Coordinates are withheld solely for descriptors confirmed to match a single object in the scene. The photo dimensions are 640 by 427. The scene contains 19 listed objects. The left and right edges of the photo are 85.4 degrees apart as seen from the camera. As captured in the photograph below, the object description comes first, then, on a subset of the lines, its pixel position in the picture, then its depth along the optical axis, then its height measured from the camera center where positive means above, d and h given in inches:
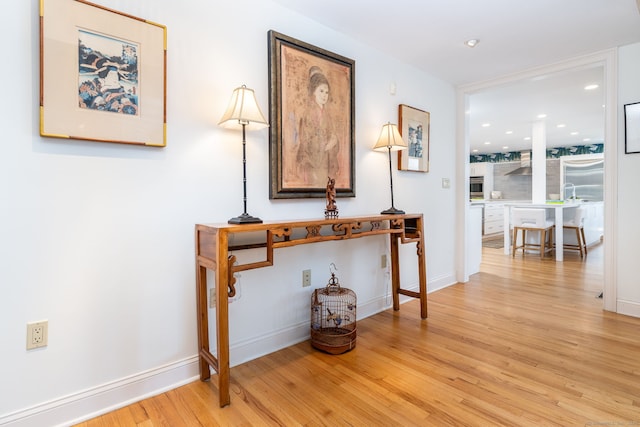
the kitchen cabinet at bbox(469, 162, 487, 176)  396.9 +45.4
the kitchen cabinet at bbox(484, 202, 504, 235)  311.7 -8.8
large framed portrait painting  86.4 +24.3
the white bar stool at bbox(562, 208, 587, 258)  212.4 -11.9
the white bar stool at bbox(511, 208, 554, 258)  205.3 -10.3
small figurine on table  88.2 +1.9
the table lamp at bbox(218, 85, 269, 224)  70.4 +19.8
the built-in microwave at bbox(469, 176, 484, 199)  400.5 +25.0
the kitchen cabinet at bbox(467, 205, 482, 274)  162.4 -14.3
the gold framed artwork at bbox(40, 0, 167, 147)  56.9 +24.1
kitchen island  202.1 -5.4
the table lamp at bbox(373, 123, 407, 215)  105.4 +20.9
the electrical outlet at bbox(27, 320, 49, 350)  56.8 -20.5
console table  63.9 -8.3
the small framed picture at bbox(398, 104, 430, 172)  123.2 +26.5
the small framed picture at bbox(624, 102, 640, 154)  110.4 +25.5
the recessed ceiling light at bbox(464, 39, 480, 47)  107.0 +51.8
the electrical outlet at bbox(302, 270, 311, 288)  95.3 -19.0
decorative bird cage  88.0 -30.3
